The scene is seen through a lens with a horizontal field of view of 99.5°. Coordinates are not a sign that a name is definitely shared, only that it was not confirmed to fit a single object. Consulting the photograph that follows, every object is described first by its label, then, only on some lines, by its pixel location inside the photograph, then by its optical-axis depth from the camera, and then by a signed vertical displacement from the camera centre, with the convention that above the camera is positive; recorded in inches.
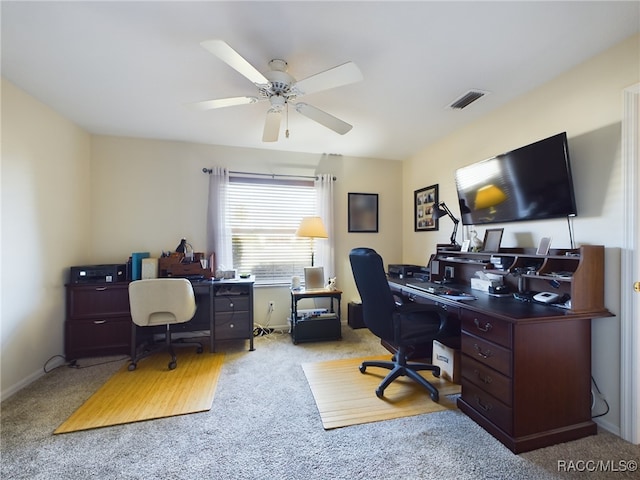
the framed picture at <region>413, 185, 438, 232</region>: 135.4 +16.9
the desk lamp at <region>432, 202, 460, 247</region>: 117.0 +10.8
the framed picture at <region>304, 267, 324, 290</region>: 138.6 -20.1
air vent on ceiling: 88.9 +48.4
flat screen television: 73.1 +17.6
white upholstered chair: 98.7 -24.1
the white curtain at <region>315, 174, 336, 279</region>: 149.3 +12.1
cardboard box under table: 91.1 -42.3
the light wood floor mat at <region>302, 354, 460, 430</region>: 74.2 -48.3
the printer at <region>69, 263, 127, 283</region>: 109.3 -14.9
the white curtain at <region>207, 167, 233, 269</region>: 135.6 +10.6
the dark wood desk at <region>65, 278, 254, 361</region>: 108.7 -33.2
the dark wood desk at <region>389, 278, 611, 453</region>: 60.9 -31.6
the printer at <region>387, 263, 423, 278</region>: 130.4 -14.9
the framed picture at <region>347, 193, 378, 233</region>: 157.0 +15.9
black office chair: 81.0 -24.2
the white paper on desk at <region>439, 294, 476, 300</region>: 80.0 -17.2
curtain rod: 136.5 +34.3
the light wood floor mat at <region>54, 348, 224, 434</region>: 73.4 -49.2
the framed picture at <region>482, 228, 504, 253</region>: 93.7 +0.0
